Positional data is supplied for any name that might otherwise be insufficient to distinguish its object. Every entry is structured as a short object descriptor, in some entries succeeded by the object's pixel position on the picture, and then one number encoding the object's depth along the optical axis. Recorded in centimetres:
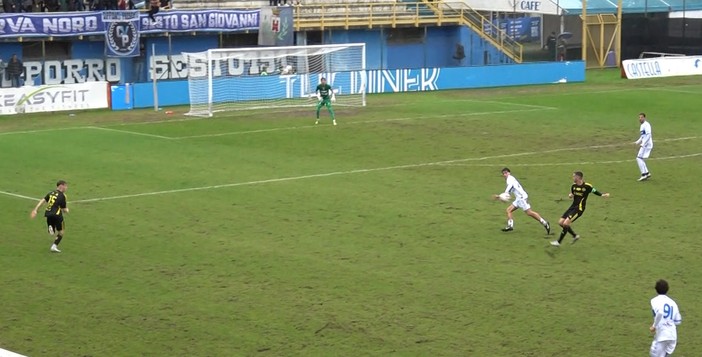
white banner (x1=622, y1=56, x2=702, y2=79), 6675
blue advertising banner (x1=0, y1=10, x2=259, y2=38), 5603
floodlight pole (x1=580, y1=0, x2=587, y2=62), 7225
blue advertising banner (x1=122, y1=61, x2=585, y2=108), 5459
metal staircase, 7162
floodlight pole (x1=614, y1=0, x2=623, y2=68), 7406
